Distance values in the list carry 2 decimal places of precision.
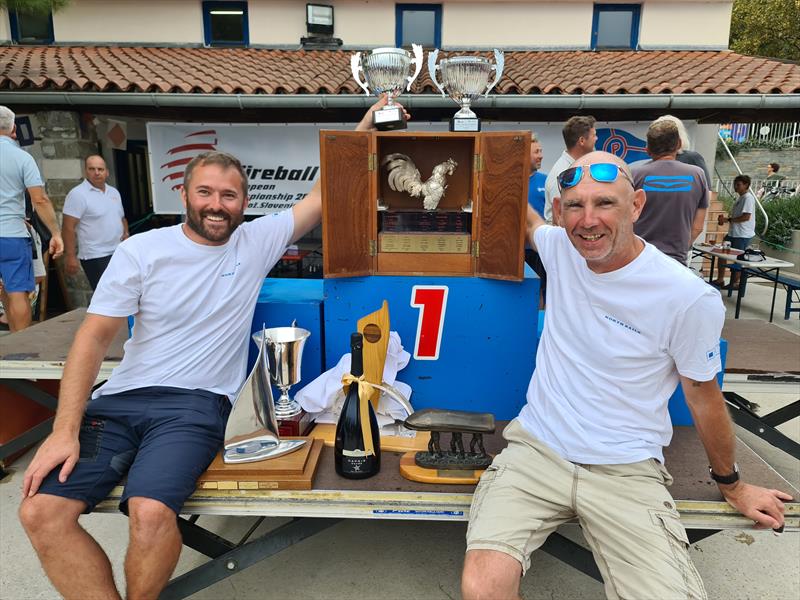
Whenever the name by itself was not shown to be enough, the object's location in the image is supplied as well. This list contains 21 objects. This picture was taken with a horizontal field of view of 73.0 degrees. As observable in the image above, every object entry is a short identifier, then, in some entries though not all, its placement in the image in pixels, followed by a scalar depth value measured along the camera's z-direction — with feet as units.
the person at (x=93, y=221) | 17.40
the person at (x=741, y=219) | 29.86
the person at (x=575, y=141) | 12.10
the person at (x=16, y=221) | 14.23
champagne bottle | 6.78
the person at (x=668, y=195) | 10.84
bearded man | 5.87
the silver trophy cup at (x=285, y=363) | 7.75
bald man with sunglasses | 5.69
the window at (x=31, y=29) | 29.91
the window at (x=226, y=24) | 30.09
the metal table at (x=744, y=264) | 22.16
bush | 44.09
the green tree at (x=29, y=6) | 19.97
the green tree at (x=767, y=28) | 63.10
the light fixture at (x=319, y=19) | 29.14
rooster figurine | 8.70
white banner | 23.89
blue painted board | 8.30
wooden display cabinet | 7.82
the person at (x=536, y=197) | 14.19
